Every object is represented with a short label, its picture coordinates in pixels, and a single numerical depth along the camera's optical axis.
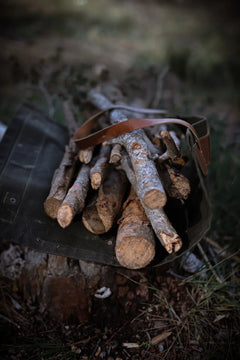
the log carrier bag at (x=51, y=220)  1.63
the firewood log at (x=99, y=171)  1.60
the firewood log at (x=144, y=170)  1.29
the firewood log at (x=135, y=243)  1.41
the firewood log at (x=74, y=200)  1.44
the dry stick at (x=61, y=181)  1.63
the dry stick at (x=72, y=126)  1.87
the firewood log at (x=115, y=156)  1.65
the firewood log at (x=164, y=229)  1.37
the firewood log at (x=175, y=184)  1.55
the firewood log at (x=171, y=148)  1.58
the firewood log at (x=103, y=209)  1.59
